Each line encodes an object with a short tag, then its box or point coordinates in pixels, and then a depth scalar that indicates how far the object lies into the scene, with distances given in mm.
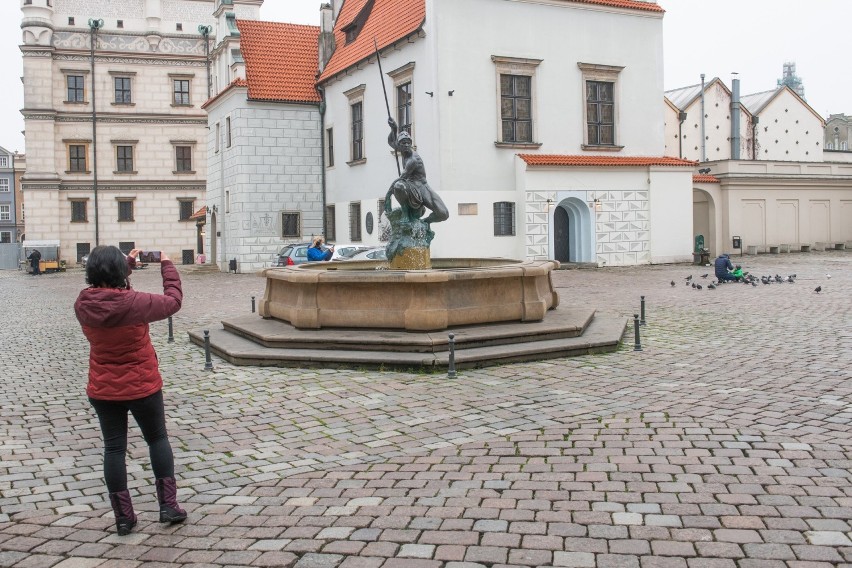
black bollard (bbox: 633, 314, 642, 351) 11217
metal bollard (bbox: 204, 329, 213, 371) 10734
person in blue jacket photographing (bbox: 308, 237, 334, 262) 23264
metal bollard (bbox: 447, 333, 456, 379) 9672
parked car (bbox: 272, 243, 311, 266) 29244
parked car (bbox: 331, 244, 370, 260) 26503
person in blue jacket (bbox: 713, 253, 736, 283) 23516
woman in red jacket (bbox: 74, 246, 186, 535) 4965
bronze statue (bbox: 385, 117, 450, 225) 13961
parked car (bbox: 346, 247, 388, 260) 25281
